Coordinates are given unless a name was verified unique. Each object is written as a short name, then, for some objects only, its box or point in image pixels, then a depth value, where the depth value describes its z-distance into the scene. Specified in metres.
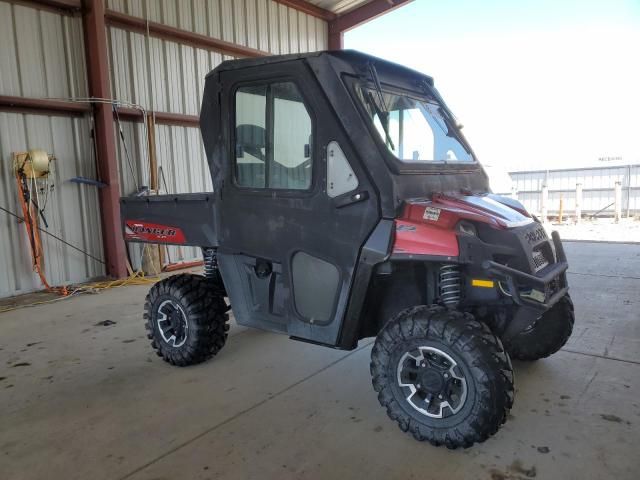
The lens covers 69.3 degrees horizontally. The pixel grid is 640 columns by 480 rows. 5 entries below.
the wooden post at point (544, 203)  14.32
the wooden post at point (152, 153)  7.38
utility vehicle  2.29
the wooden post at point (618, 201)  13.38
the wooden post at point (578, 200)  13.78
